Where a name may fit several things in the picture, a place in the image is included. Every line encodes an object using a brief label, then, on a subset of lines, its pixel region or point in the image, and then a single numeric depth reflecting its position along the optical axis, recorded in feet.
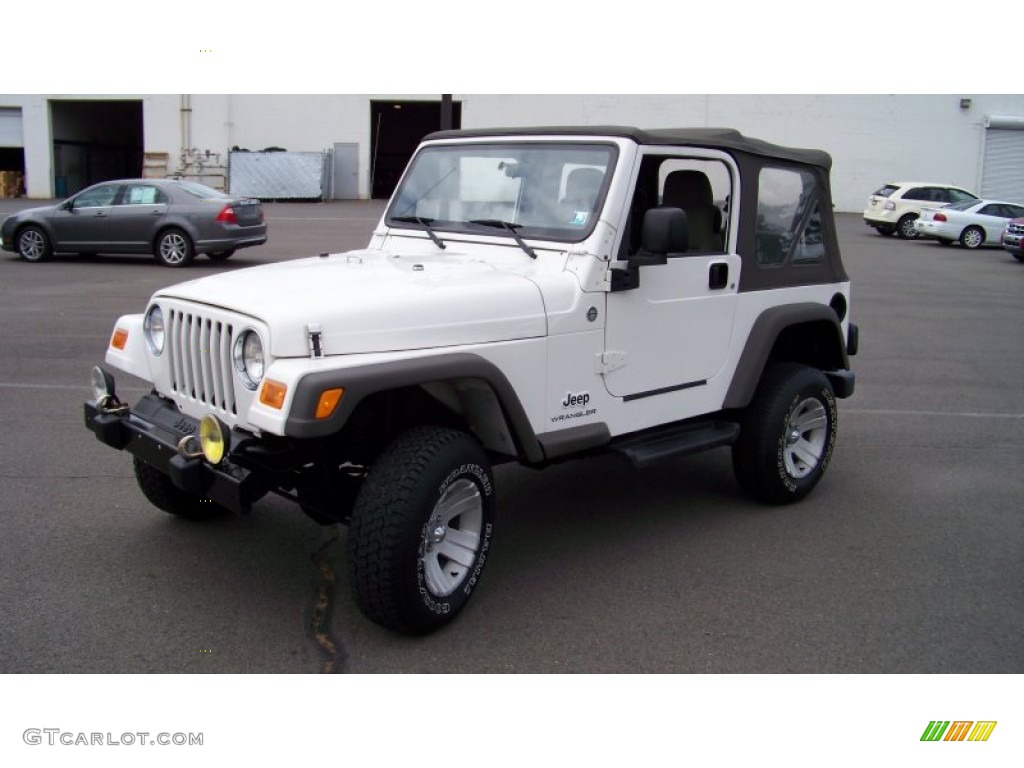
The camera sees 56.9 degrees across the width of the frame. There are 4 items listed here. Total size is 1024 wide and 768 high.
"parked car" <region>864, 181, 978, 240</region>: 90.12
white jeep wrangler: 12.41
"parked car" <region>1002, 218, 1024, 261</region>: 73.05
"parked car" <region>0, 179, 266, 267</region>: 53.31
